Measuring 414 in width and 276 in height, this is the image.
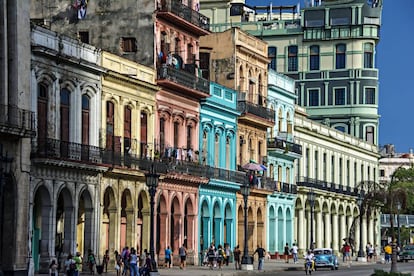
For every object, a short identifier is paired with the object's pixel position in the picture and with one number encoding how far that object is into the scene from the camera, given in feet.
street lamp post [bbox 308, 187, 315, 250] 258.57
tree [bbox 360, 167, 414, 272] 316.81
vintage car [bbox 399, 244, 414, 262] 305.51
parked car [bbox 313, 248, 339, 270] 237.66
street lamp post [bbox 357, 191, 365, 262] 299.46
